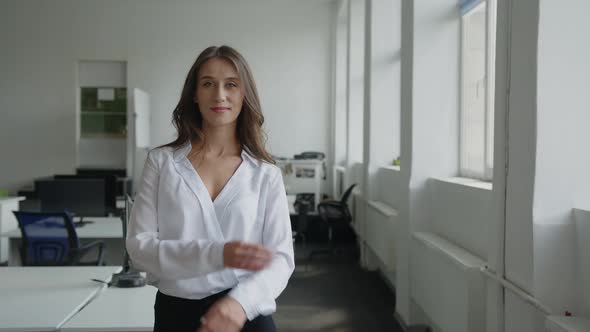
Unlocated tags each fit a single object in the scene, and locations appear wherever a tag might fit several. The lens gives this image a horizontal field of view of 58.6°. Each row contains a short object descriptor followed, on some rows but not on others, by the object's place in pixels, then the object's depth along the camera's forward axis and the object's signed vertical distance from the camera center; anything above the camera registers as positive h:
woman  1.23 -0.18
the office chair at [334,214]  6.84 -0.92
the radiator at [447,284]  2.69 -0.83
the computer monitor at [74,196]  4.99 -0.51
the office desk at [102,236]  4.57 -0.81
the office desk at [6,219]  5.46 -0.81
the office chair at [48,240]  4.19 -0.79
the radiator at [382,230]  4.82 -0.88
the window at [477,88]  3.54 +0.41
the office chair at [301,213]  6.46 -0.86
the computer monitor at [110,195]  5.28 -0.53
